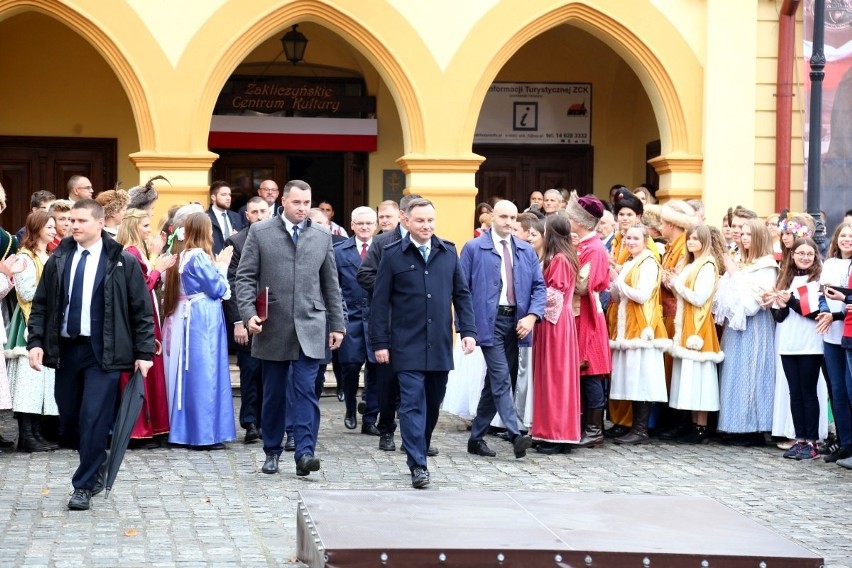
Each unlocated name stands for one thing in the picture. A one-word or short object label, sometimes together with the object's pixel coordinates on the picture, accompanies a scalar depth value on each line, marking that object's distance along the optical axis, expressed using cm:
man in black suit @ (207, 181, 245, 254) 1325
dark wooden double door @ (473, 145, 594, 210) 1898
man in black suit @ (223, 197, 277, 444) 1060
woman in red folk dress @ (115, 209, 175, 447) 1007
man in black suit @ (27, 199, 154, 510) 779
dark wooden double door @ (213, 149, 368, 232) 1858
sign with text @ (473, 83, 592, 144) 1884
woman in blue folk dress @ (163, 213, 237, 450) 1012
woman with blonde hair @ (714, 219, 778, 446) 1080
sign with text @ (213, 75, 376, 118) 1828
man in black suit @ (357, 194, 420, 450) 1025
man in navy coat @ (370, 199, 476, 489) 882
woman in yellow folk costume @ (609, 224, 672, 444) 1083
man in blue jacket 991
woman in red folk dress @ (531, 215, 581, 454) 1018
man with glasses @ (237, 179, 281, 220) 1401
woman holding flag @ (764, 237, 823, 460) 1027
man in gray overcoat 890
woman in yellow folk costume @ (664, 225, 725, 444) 1085
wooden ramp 549
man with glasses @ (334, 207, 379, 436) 1111
